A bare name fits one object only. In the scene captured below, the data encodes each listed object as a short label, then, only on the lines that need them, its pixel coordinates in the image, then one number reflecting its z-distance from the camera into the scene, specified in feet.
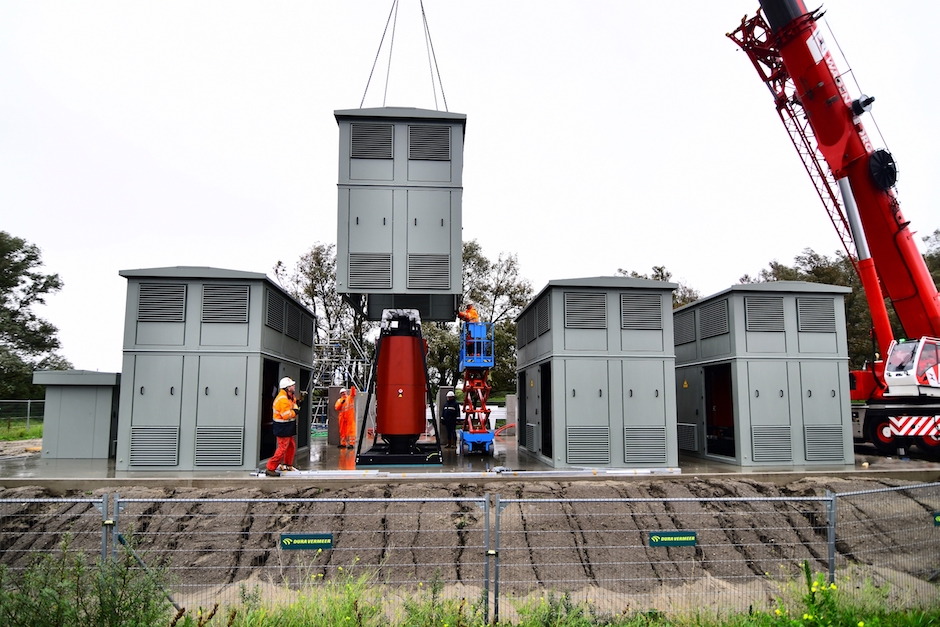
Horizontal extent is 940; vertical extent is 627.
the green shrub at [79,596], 13.65
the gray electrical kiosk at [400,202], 43.47
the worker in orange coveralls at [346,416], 56.34
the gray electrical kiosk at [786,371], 43.80
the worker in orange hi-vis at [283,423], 37.65
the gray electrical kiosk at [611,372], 41.60
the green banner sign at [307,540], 17.90
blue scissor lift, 47.90
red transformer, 42.09
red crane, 49.70
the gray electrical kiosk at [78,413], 45.34
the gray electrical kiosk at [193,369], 39.65
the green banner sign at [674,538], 18.07
